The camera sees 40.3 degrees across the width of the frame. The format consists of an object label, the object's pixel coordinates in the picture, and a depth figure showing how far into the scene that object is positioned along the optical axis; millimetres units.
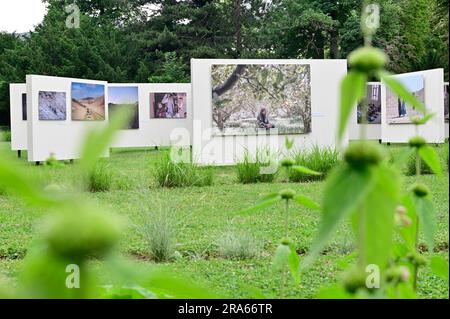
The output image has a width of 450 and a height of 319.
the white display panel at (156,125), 18672
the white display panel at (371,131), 18277
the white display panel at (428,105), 15117
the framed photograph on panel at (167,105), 19141
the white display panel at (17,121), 17031
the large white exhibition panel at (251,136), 12477
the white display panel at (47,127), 13398
